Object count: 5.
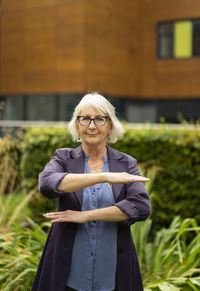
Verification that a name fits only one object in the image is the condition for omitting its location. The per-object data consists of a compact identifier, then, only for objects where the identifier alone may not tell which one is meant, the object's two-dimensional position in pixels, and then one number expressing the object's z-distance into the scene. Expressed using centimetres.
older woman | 224
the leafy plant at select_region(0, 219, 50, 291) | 352
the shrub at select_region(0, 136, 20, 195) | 479
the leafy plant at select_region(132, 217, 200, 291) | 355
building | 1853
